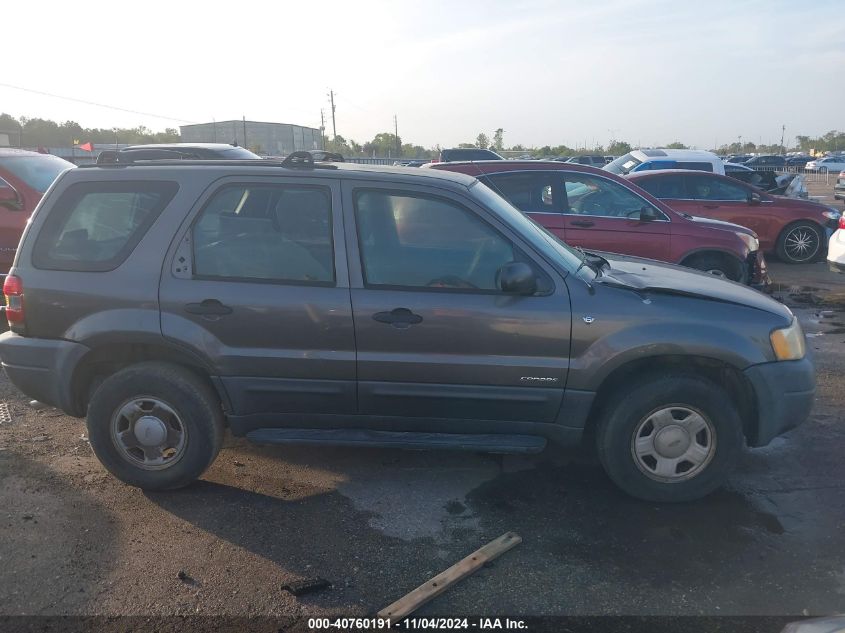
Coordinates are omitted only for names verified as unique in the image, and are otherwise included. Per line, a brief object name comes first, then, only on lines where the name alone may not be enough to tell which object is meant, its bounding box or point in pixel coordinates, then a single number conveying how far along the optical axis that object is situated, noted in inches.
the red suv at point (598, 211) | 320.8
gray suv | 156.5
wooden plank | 124.0
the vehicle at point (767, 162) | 1469.4
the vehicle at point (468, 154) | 836.1
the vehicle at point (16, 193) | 327.6
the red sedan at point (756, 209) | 459.5
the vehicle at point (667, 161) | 599.8
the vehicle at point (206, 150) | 396.9
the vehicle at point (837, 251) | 356.5
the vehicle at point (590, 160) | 1150.3
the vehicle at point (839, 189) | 963.0
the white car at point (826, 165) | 1691.7
